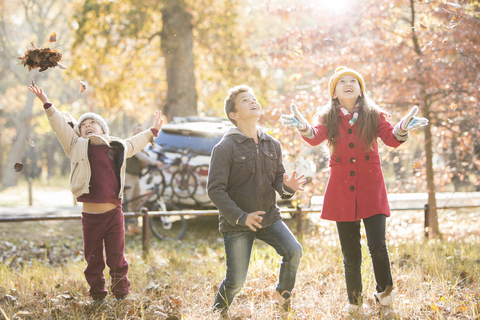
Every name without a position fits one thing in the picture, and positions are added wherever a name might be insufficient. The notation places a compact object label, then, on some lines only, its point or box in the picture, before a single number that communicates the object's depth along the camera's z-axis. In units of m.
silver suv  8.87
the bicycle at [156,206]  8.71
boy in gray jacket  3.28
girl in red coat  3.44
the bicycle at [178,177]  8.87
